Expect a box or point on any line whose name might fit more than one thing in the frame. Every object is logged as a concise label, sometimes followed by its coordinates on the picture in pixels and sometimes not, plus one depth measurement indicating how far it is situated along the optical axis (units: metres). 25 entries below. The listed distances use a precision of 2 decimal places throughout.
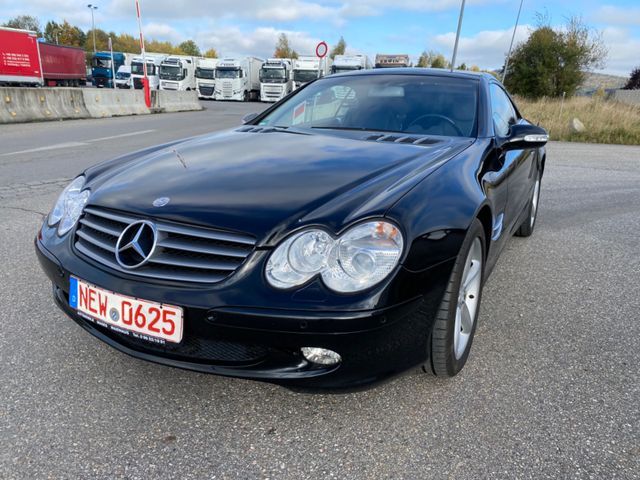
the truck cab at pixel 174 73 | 31.97
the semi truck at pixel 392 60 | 30.20
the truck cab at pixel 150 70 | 32.44
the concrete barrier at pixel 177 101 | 18.92
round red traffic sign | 15.41
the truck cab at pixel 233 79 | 31.53
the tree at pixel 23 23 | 76.88
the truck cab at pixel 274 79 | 30.31
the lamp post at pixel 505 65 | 26.83
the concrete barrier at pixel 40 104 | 12.43
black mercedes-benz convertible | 1.59
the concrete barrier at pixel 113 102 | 14.98
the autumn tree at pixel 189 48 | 98.74
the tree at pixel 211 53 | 96.96
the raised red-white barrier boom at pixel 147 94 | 17.28
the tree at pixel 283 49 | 88.71
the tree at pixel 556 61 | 25.22
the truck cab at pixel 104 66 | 39.41
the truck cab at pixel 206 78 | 32.42
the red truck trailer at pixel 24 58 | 24.19
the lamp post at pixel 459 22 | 20.19
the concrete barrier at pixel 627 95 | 26.66
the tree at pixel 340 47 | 86.49
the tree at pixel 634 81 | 38.16
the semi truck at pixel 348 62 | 26.59
